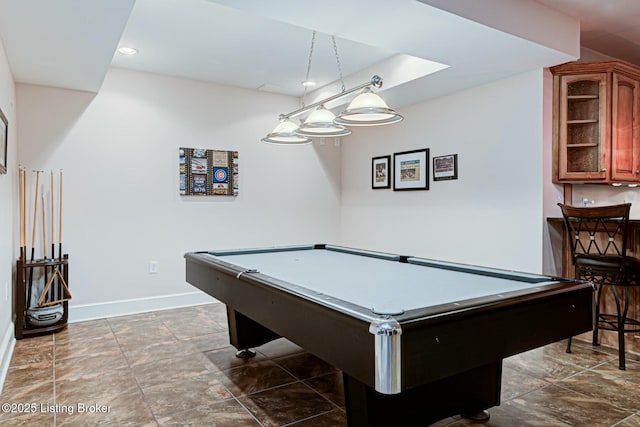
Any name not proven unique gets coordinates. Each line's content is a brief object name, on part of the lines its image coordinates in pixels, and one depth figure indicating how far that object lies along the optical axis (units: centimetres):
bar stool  283
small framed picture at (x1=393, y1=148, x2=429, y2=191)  463
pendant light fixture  255
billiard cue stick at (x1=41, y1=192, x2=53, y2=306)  389
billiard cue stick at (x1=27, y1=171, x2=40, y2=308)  383
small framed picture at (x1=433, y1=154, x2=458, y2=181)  429
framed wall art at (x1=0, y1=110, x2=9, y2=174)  284
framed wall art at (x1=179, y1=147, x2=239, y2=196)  470
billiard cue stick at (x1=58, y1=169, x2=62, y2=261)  387
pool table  133
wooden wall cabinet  353
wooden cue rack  347
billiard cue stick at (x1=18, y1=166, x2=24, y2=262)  374
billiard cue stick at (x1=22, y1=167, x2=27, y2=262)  364
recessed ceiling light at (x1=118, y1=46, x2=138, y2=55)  381
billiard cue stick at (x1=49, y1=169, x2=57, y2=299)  397
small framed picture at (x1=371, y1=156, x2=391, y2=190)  513
